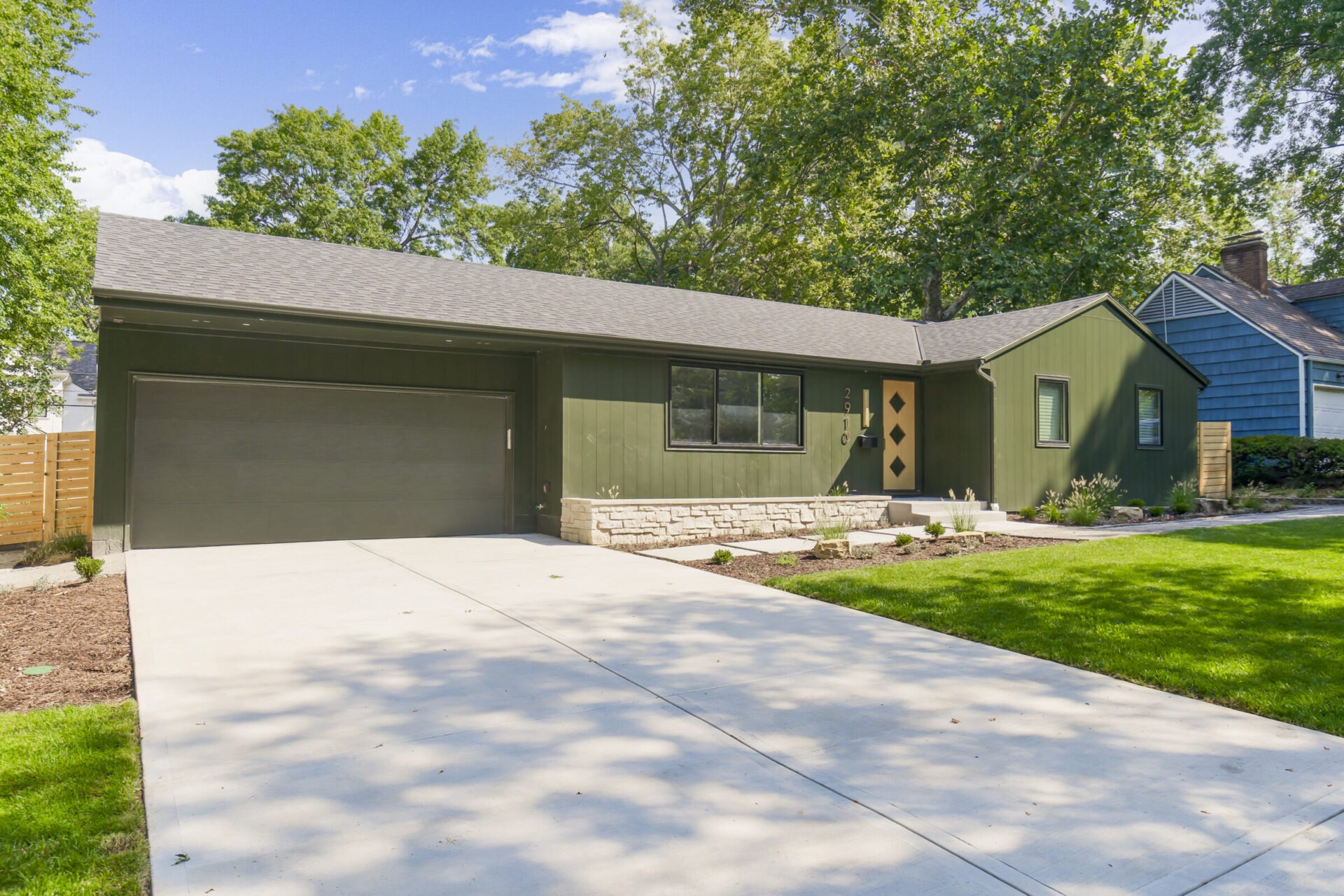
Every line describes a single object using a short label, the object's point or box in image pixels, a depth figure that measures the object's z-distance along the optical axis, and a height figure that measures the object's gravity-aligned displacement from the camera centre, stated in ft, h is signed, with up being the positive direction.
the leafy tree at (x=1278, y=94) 70.44 +35.12
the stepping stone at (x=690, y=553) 28.91 -3.15
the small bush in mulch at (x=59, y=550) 27.73 -2.99
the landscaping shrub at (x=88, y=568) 22.84 -2.92
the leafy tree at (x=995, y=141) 65.10 +28.86
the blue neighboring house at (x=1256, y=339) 59.21 +10.52
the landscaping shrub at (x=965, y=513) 32.53 -1.94
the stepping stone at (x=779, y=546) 30.17 -3.01
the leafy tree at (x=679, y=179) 85.71 +33.81
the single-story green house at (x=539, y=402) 30.09 +3.08
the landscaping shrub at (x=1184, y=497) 40.52 -1.36
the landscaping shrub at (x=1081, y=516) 36.73 -2.06
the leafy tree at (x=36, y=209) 44.39 +15.41
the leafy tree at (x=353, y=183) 88.69 +33.66
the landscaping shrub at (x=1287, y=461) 54.08 +0.82
